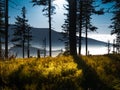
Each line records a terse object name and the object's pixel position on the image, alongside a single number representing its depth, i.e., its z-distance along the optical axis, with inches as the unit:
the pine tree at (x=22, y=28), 2390.5
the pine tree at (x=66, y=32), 2244.2
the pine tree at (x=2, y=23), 1800.0
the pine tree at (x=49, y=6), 1609.3
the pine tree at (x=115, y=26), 2201.0
